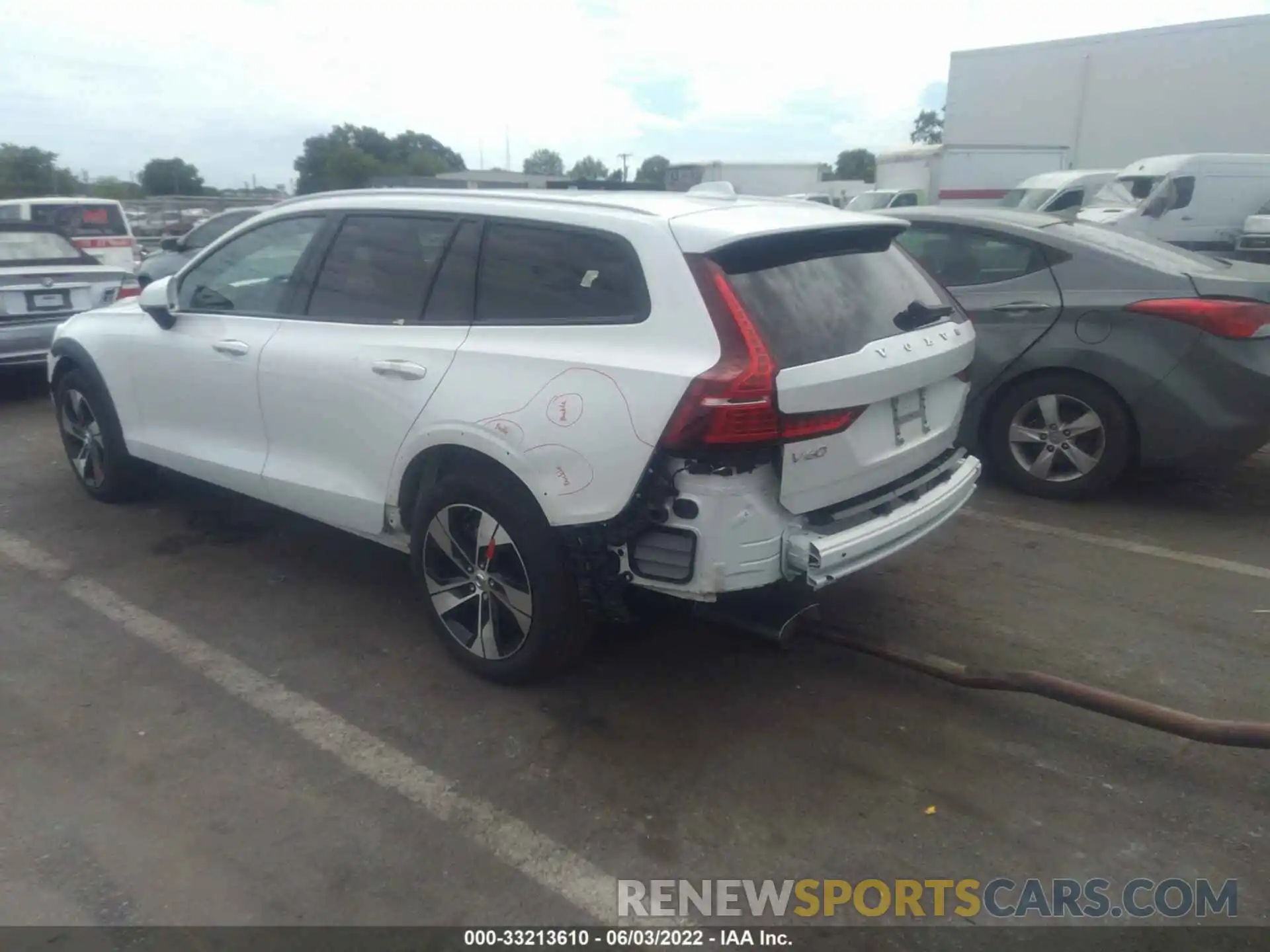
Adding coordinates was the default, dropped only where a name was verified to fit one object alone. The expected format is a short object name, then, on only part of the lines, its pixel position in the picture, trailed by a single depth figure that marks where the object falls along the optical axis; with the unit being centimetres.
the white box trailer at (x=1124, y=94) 1814
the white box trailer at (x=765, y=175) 3206
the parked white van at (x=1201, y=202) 1509
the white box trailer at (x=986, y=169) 2014
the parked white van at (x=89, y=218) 1338
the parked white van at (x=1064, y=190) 1755
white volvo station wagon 299
